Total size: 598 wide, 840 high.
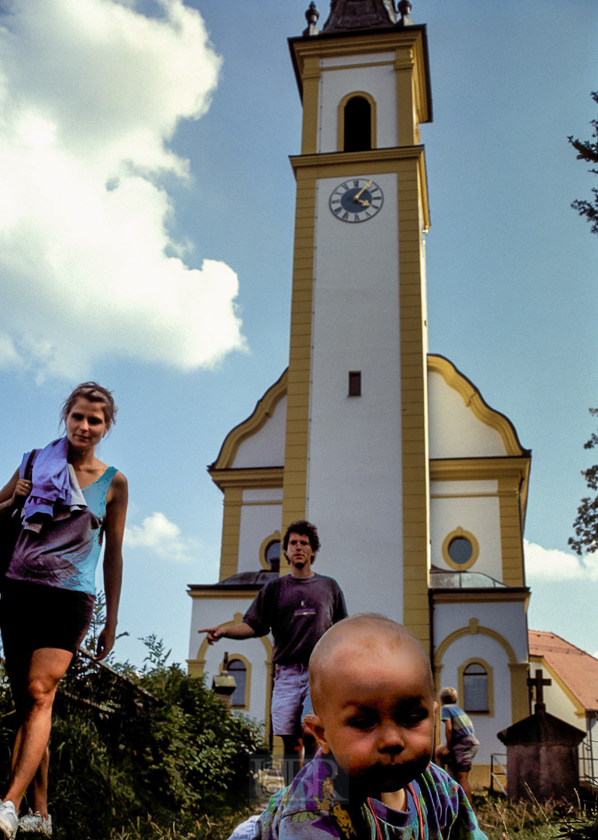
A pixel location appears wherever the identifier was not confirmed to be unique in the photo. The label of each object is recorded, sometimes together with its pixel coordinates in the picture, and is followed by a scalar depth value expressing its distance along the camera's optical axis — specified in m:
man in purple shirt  4.93
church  18.94
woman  3.59
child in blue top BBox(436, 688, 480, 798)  8.11
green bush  4.92
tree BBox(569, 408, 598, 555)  15.50
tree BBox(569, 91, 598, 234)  12.25
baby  1.45
